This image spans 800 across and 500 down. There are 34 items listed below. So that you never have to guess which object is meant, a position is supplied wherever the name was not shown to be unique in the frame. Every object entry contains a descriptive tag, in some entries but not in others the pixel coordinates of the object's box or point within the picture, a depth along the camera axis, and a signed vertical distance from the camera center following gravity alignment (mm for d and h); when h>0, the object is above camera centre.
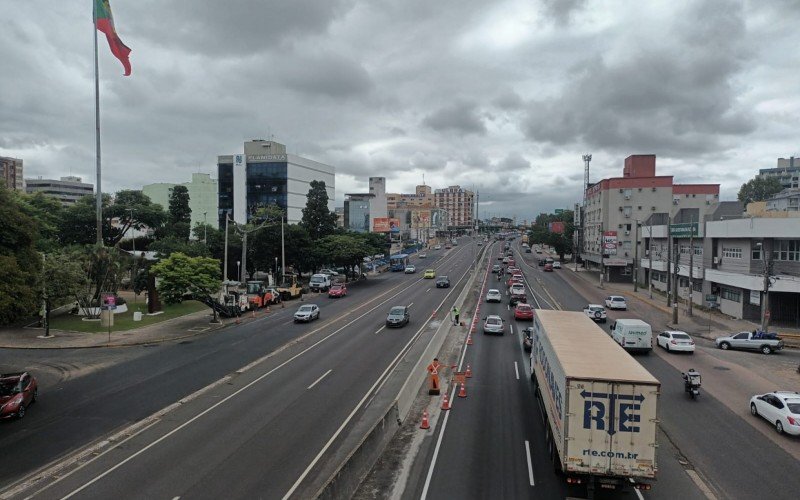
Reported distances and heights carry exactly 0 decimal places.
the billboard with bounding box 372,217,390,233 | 135512 +2081
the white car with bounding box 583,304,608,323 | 42844 -6600
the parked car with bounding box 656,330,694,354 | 30453 -6393
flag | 37969 +15281
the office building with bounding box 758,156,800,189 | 180825 +27077
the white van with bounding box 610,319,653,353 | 30062 -6020
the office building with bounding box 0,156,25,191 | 181412 +20570
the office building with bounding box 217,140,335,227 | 123938 +12600
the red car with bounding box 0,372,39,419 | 19484 -6734
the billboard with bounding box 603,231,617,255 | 74188 -815
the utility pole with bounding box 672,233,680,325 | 42094 -5758
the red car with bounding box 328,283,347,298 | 56562 -6684
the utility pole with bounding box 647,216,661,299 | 58941 -3252
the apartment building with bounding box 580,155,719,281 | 86562 +6666
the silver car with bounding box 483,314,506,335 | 34938 -6414
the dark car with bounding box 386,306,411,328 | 38156 -6524
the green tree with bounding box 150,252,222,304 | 38594 -3766
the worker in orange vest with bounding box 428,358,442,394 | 21641 -6336
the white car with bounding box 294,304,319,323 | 40688 -6766
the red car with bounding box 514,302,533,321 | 41438 -6391
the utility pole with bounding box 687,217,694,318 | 45497 -1616
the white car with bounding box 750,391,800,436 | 17453 -6189
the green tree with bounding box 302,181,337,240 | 80375 +2682
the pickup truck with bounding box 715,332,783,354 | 32125 -6651
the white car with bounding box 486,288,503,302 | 52731 -6517
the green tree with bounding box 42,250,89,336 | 34906 -3868
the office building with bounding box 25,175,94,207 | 191000 +15375
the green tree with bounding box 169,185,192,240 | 87625 +3287
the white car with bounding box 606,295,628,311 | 50125 -6630
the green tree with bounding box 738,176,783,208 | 133125 +13469
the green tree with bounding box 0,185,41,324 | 19734 -1485
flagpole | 40469 +9279
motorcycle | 21203 -6150
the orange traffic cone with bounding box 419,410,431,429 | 17688 -6766
